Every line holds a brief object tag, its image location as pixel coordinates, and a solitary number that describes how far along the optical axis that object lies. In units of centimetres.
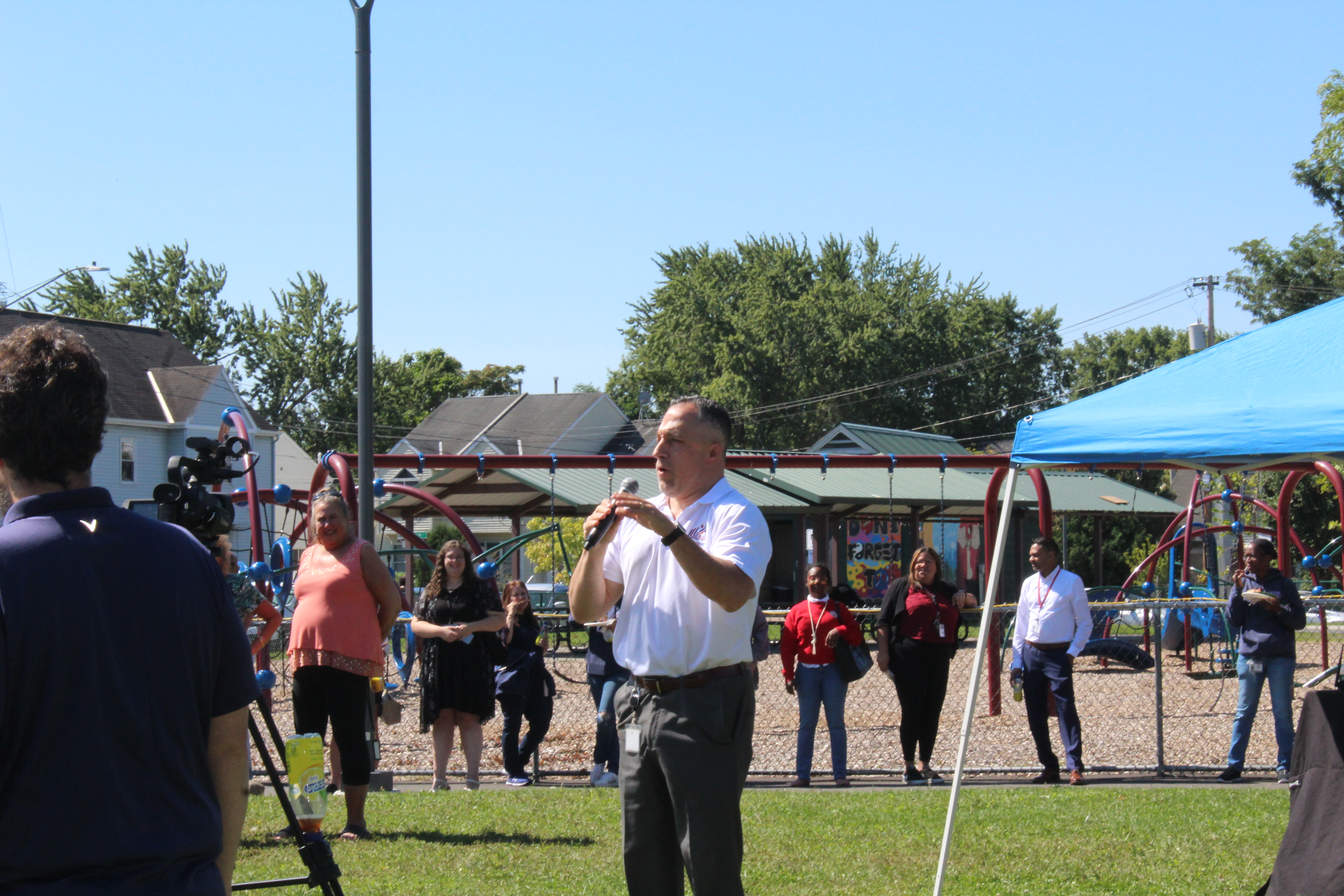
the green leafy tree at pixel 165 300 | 6850
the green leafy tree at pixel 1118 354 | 8325
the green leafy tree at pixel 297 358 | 7206
